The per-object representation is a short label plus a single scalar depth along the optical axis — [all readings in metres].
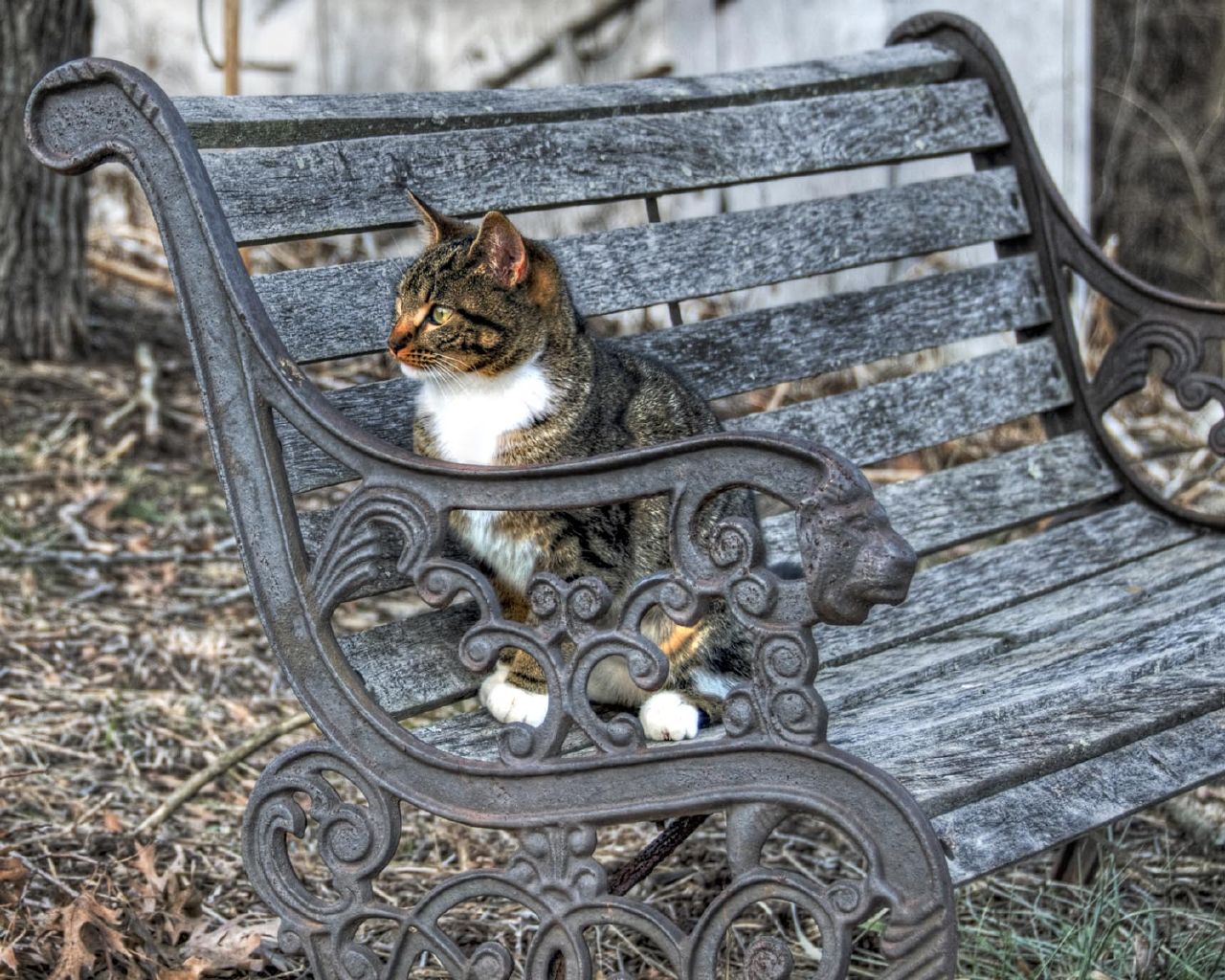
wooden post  3.68
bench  1.79
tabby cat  2.29
